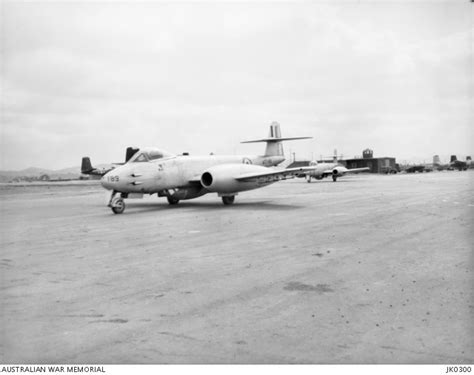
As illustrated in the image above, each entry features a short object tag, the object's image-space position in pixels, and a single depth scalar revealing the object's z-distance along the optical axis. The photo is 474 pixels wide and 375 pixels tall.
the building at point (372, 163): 102.69
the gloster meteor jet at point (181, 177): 17.17
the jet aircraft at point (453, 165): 94.19
